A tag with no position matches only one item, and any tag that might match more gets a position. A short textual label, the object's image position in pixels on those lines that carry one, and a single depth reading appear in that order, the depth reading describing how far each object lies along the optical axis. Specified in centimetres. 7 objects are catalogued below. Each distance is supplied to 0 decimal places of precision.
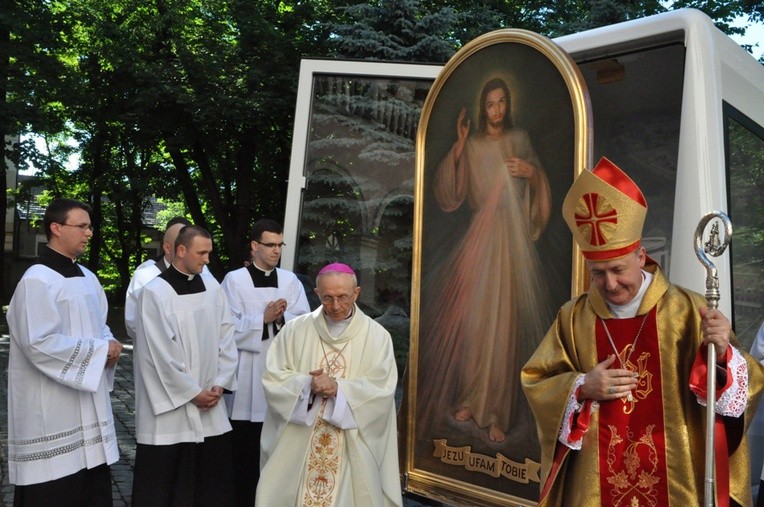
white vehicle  488
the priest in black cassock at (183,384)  595
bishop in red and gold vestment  360
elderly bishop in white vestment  535
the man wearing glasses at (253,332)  680
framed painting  527
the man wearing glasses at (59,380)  548
